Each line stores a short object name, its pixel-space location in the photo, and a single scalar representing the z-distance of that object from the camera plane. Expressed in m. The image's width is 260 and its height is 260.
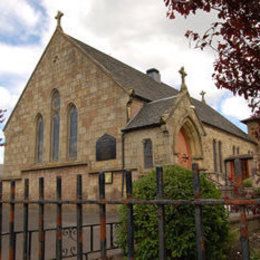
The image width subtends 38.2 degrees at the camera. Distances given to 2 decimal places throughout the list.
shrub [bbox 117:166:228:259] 5.88
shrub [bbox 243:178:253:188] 15.23
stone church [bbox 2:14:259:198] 16.12
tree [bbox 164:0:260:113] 3.93
